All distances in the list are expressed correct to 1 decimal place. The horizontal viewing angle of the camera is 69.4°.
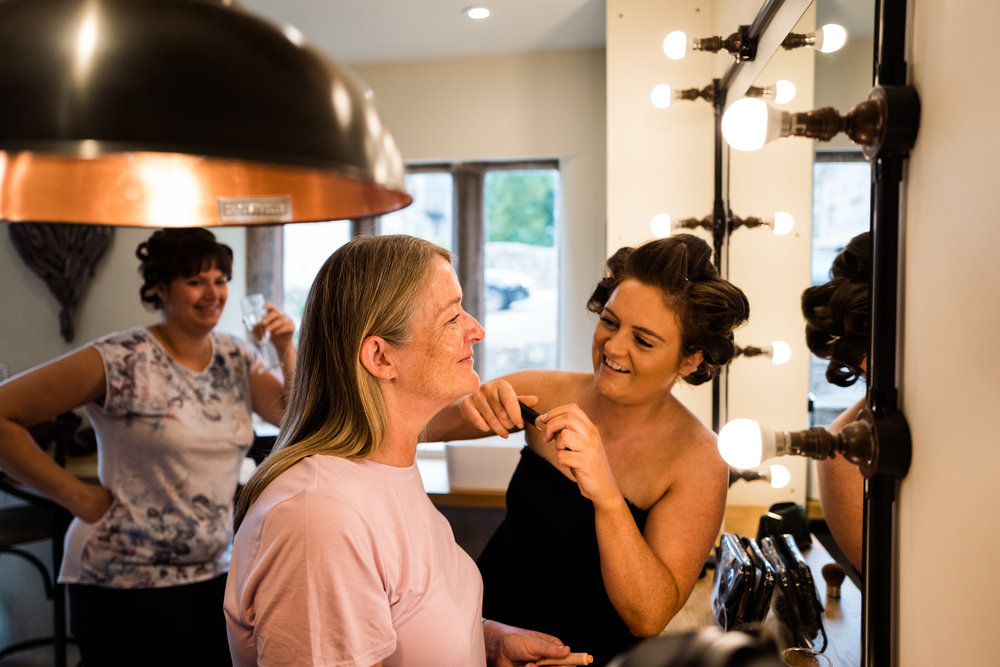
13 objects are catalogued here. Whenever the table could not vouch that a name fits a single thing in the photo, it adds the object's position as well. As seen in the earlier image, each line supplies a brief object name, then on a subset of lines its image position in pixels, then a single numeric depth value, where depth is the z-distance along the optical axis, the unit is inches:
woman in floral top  71.9
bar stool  107.8
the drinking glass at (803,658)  40.5
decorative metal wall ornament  144.9
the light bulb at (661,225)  90.8
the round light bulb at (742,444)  30.9
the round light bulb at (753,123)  30.2
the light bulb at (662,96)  95.7
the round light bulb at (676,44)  83.0
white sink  115.8
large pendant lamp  20.3
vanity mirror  28.1
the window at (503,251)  160.2
